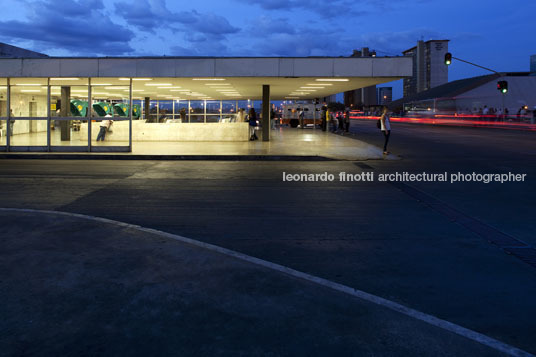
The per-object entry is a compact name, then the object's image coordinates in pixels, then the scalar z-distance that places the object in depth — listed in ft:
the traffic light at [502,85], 167.01
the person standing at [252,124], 98.99
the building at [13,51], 133.67
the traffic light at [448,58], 139.74
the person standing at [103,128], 85.40
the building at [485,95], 310.45
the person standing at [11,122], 76.69
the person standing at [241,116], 121.08
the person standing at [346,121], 126.62
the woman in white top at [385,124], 66.71
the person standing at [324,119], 137.20
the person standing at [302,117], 162.30
